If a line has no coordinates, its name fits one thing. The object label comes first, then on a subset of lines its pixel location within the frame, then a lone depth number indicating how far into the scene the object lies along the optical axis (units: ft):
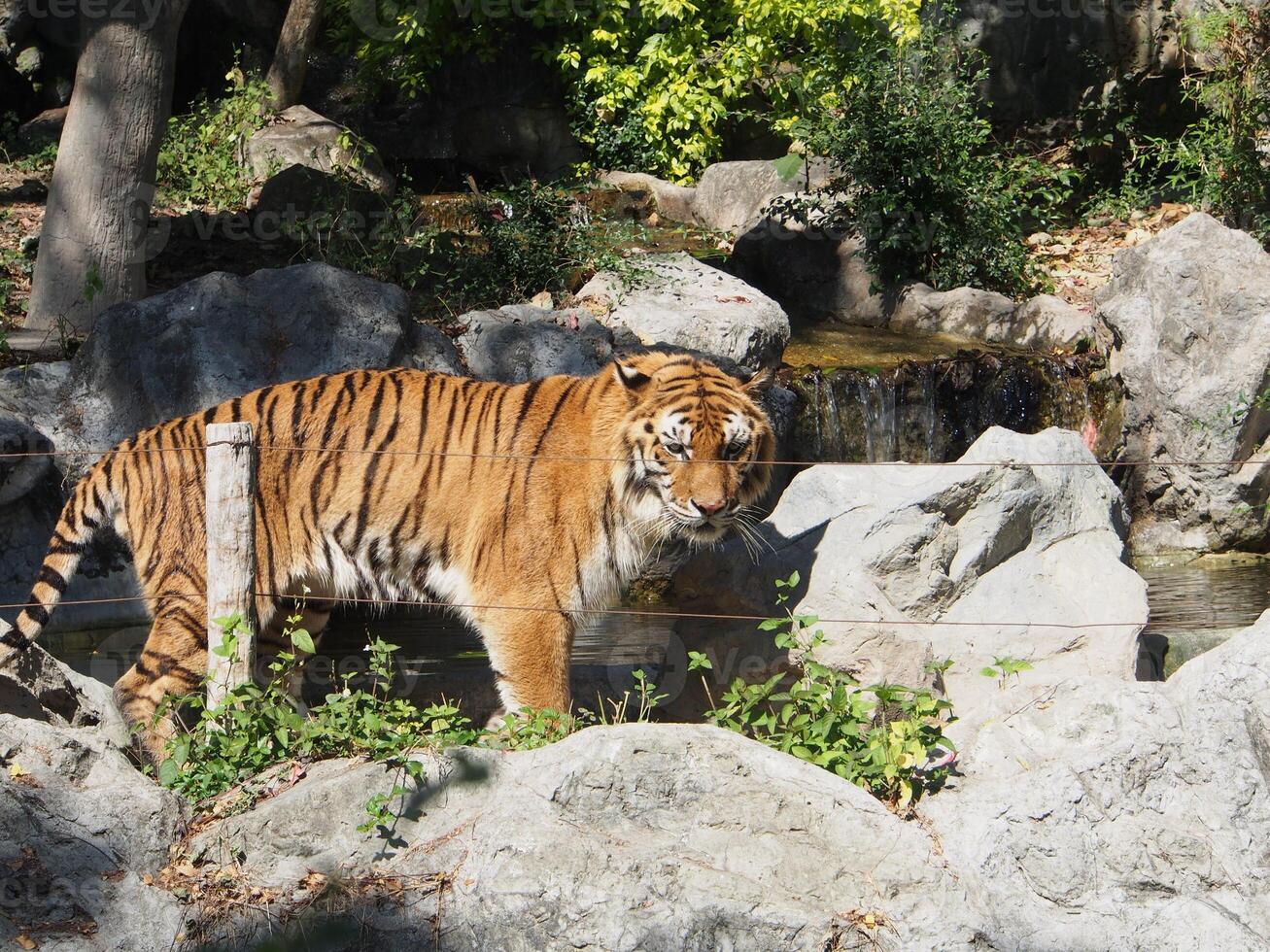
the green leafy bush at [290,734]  28.53
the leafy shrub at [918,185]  74.95
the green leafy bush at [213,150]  84.74
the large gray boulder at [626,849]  24.93
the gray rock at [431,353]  52.95
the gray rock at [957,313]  71.00
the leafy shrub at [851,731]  27.94
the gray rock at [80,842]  24.53
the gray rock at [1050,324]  68.74
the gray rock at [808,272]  76.38
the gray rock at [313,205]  68.64
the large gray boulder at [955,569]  37.47
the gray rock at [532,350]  54.34
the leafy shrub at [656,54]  89.86
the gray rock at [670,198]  88.99
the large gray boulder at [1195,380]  60.29
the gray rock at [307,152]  84.79
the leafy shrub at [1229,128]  77.92
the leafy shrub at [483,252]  66.03
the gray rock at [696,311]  61.26
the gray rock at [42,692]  31.40
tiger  34.09
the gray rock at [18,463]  46.37
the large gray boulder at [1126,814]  25.58
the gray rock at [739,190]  84.38
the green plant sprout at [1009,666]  29.09
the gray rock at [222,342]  49.52
